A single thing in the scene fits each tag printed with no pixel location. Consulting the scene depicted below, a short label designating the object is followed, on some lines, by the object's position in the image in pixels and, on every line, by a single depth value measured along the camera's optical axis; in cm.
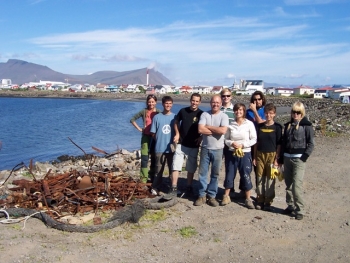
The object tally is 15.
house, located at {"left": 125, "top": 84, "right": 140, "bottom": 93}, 15275
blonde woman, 592
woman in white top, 629
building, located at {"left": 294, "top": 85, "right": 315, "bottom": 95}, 11850
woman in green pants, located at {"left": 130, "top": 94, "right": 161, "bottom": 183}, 712
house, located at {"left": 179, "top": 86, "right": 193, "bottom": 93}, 14500
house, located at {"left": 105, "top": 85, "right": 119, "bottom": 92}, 15905
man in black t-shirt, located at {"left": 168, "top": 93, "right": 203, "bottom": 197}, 661
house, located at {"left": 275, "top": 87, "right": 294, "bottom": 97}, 12238
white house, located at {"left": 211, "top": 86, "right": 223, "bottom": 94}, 14970
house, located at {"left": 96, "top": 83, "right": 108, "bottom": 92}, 16073
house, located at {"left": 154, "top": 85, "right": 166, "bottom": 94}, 14985
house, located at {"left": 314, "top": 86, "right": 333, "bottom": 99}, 9039
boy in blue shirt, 680
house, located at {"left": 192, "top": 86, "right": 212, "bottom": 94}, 15255
